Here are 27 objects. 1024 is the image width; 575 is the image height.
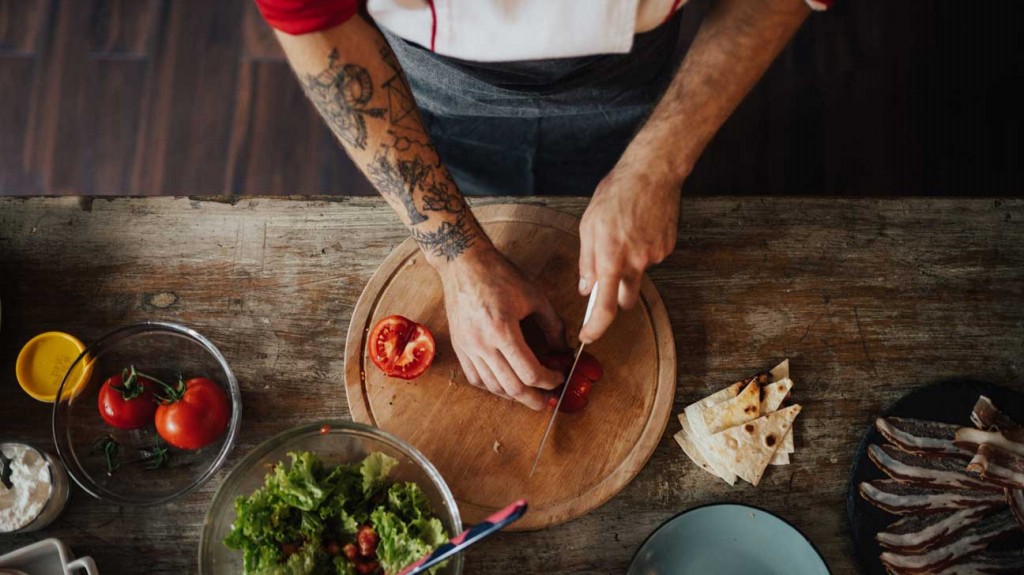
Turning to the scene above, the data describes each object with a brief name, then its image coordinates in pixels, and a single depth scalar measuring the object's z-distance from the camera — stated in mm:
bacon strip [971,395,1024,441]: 1602
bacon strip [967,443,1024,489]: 1535
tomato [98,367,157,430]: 1531
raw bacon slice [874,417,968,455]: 1606
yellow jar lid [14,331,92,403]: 1613
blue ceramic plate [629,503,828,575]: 1514
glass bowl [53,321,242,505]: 1552
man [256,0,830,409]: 1323
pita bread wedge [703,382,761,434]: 1615
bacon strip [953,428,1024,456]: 1547
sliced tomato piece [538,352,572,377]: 1634
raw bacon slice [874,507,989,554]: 1559
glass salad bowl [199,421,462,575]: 1473
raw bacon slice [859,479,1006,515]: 1573
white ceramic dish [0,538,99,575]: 1463
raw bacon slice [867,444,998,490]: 1589
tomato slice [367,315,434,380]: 1604
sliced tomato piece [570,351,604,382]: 1617
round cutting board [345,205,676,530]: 1607
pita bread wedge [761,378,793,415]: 1650
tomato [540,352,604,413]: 1613
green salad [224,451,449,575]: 1422
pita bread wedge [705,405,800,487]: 1595
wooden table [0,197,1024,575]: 1649
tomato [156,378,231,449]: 1514
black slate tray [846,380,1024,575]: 1604
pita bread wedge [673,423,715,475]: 1644
